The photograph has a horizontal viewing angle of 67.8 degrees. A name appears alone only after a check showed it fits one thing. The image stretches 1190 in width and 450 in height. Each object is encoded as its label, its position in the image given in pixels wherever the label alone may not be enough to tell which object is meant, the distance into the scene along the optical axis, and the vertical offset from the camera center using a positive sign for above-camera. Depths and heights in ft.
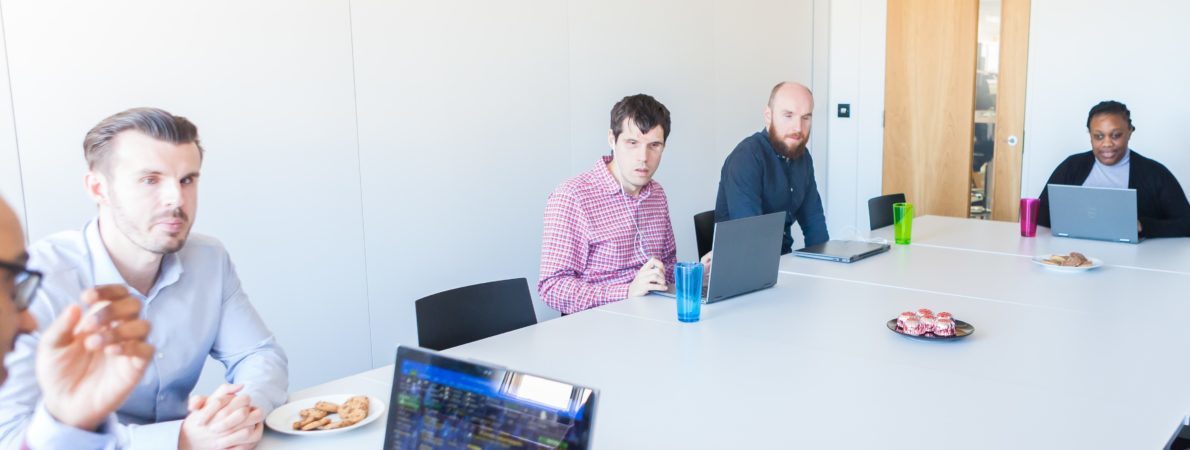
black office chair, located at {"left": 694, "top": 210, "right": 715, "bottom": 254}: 11.39 -1.54
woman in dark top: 12.62 -0.97
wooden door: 17.79 +0.14
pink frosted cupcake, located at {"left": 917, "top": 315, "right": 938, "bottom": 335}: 6.75 -1.64
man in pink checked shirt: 8.91 -1.12
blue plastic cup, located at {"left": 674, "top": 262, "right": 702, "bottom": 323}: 7.20 -1.45
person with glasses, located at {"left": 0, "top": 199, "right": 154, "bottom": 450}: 2.47 -0.69
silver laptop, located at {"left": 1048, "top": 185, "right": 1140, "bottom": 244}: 10.85 -1.34
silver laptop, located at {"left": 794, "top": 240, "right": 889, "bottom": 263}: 10.05 -1.64
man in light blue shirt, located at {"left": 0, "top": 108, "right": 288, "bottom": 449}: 4.56 -0.99
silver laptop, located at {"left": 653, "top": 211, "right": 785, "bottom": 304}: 7.71 -1.32
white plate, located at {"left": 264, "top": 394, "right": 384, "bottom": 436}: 4.89 -1.71
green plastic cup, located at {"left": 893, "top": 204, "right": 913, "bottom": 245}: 11.02 -1.42
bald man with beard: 11.18 -0.72
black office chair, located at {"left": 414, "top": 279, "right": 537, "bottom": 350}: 7.07 -1.65
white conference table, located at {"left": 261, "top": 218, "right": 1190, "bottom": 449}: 4.94 -1.76
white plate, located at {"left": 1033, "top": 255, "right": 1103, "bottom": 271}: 9.23 -1.67
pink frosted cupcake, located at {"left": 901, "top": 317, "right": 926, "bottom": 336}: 6.77 -1.67
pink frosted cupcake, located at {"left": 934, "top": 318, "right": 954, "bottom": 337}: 6.71 -1.66
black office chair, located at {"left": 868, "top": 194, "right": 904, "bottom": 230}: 13.06 -1.51
